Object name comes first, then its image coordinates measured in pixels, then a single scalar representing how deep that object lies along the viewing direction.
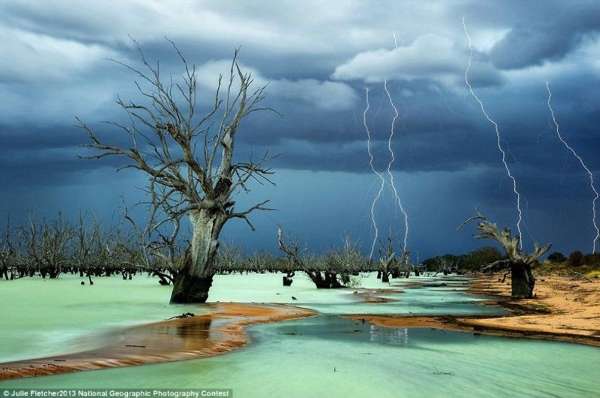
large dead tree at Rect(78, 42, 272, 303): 18.91
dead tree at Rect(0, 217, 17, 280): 51.32
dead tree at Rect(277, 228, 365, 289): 37.59
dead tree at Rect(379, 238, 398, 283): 63.85
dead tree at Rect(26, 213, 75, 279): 55.97
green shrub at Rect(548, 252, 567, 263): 84.64
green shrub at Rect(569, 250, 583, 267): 72.69
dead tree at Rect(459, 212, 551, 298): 26.48
